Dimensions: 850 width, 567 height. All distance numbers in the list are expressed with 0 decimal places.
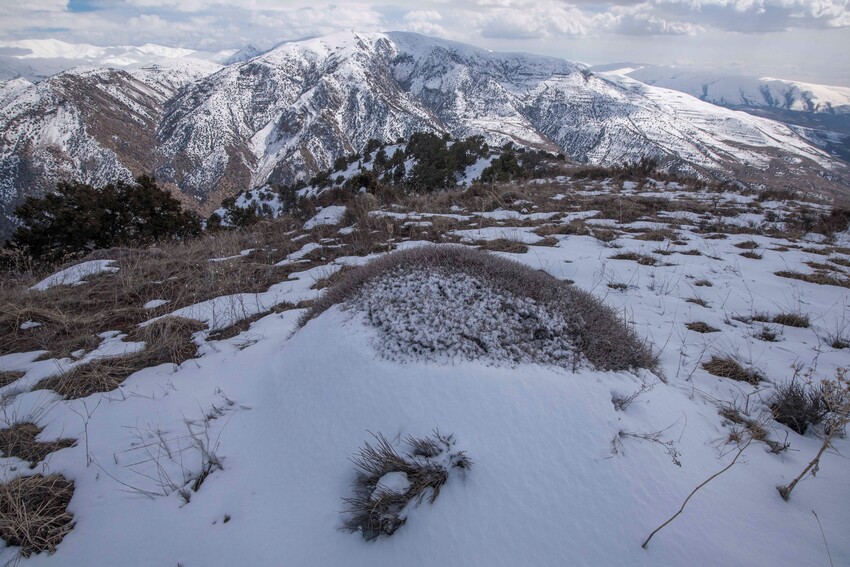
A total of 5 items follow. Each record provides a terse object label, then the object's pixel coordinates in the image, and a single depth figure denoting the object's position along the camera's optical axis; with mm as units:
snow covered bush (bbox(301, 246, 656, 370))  2766
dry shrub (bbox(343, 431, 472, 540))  1917
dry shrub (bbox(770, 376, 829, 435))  2729
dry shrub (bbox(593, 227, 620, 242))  7453
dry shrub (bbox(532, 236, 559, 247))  7211
